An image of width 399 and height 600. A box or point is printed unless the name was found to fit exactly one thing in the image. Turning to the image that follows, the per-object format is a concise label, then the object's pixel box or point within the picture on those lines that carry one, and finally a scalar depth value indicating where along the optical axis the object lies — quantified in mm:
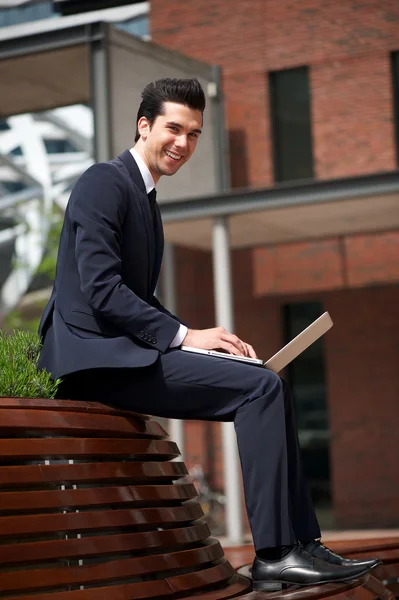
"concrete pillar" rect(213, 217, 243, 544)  13562
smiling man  3525
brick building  18141
